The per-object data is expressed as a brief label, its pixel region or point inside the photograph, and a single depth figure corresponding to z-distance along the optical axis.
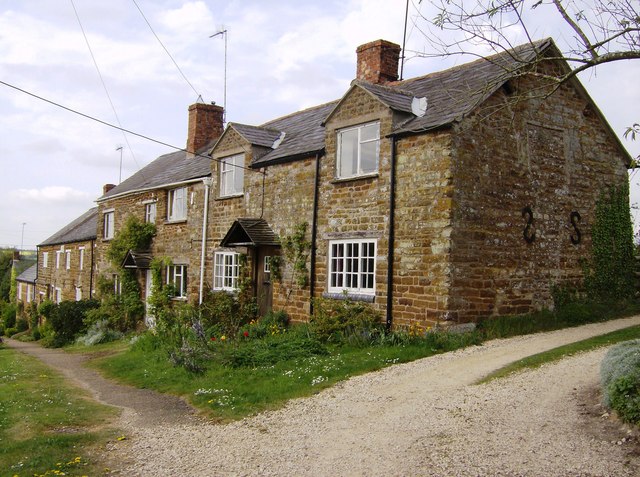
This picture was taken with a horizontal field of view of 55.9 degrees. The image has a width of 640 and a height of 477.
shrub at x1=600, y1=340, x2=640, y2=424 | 6.91
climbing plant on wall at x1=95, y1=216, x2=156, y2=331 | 25.25
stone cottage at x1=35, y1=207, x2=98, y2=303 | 33.34
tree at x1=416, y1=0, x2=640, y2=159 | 6.65
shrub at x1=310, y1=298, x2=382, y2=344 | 13.55
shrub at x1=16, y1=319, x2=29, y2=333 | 44.25
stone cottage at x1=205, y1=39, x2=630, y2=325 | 13.35
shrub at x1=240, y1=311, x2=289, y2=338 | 16.23
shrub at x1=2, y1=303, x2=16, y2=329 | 46.69
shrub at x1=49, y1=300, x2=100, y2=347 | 26.52
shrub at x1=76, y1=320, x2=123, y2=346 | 23.69
